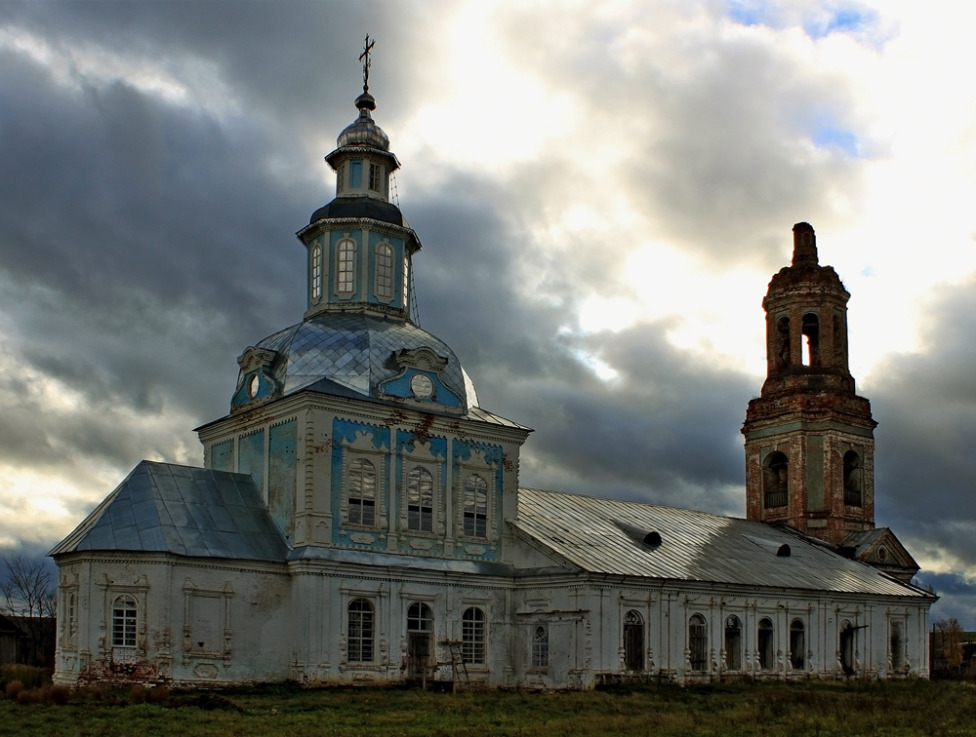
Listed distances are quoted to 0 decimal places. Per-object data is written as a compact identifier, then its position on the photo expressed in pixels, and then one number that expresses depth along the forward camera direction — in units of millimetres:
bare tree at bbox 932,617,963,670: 48266
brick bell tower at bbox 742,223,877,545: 42250
